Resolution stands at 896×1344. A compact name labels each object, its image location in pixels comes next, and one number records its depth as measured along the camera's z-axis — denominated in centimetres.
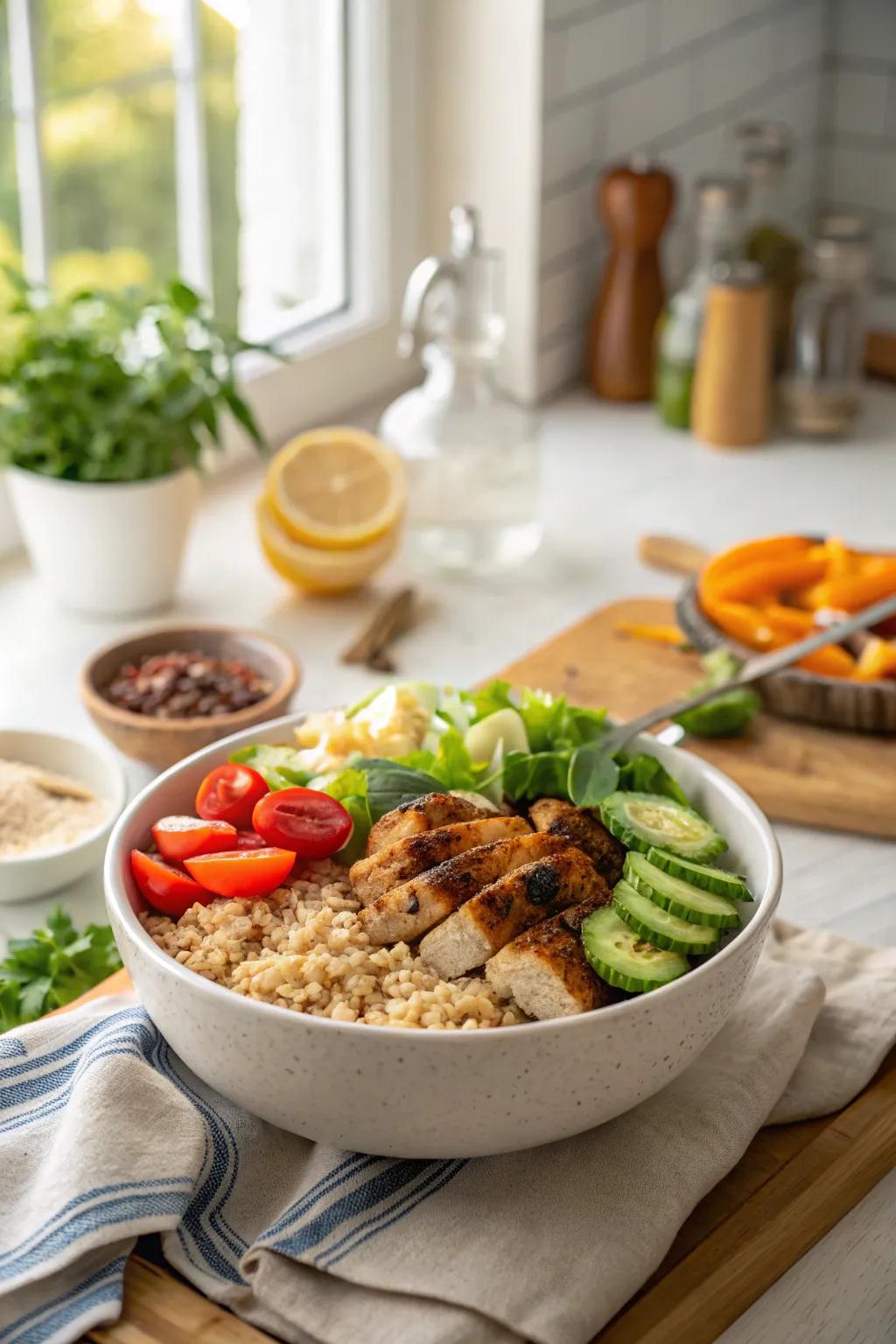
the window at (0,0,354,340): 180
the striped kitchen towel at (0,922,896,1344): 83
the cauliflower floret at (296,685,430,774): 110
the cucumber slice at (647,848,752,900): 95
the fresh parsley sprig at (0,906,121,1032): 111
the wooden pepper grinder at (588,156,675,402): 216
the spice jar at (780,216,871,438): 214
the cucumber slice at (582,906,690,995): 87
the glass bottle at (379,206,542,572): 180
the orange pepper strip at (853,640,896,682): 146
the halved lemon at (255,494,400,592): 169
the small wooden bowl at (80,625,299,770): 133
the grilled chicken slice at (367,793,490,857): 97
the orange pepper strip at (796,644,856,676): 148
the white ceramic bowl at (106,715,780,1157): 83
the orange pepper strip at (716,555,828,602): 158
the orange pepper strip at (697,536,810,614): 158
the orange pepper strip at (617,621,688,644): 161
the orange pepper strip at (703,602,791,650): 153
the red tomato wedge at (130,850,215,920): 96
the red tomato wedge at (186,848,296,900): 95
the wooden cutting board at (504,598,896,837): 135
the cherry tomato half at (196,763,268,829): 103
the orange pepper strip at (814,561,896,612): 157
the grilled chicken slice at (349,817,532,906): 93
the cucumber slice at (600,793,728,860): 98
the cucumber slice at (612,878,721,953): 90
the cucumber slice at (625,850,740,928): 91
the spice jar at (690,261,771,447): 205
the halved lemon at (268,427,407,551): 169
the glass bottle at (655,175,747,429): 213
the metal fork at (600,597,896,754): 133
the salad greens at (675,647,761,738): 142
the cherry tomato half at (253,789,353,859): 97
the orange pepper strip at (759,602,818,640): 154
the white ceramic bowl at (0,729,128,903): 119
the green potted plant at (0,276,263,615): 157
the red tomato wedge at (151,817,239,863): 98
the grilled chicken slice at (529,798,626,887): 99
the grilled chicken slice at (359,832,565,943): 90
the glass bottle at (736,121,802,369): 225
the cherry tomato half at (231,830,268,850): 98
